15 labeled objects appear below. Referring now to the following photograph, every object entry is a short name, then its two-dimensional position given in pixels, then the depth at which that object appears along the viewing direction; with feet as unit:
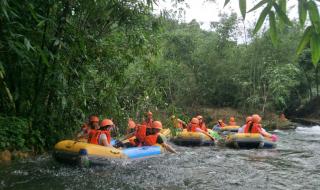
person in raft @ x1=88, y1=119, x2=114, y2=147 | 26.68
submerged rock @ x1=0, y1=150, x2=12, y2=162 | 26.27
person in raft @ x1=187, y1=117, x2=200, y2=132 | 43.46
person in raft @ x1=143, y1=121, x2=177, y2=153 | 31.86
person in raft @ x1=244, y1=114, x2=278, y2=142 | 40.60
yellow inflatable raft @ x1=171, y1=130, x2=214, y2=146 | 41.24
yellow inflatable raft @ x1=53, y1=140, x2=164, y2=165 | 24.37
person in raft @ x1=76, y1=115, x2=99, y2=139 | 28.27
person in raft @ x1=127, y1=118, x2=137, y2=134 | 36.70
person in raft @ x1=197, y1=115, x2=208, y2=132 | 46.92
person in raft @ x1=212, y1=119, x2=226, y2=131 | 59.38
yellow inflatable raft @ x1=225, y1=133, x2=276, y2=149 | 39.04
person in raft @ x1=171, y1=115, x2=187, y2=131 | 28.42
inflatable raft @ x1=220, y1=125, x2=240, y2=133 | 56.91
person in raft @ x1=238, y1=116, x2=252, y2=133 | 40.99
